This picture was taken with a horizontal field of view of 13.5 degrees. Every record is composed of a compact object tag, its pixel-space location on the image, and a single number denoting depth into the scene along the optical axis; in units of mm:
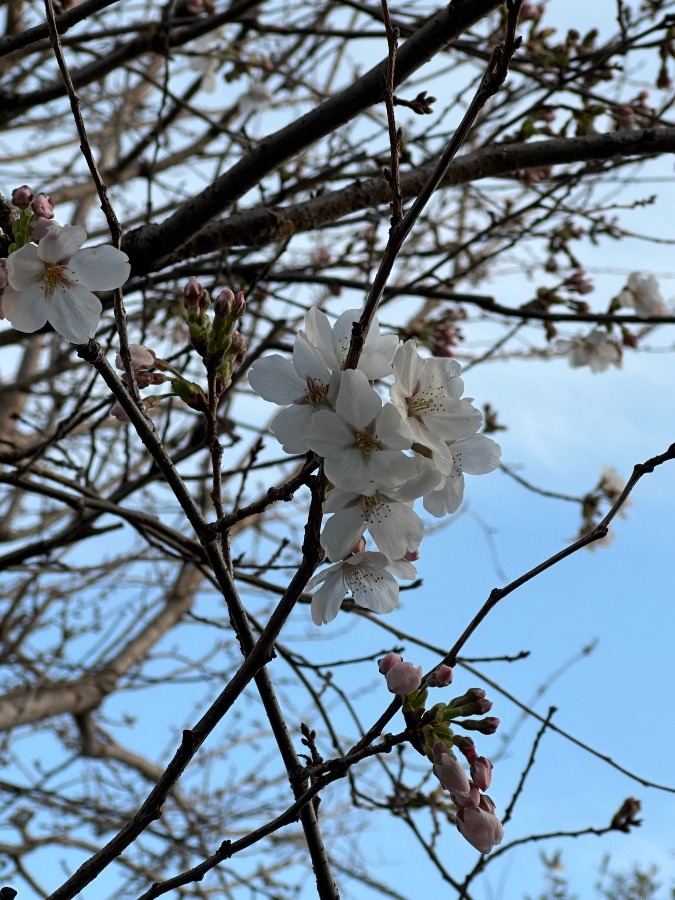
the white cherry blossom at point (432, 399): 732
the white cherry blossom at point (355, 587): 751
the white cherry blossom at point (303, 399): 737
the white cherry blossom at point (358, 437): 712
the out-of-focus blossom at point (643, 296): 1278
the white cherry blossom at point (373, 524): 733
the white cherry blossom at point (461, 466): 746
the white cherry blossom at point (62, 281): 743
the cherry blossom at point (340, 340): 736
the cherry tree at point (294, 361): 727
